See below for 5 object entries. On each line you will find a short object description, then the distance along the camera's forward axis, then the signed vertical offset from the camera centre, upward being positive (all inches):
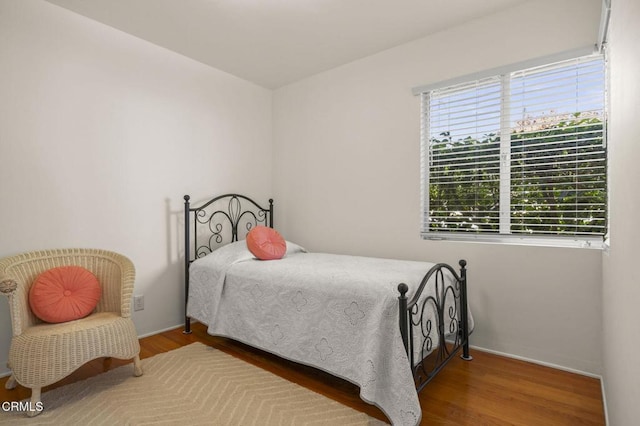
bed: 69.9 -25.0
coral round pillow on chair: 82.2 -20.6
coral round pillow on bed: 114.6 -11.7
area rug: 70.2 -41.4
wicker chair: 73.6 -26.6
